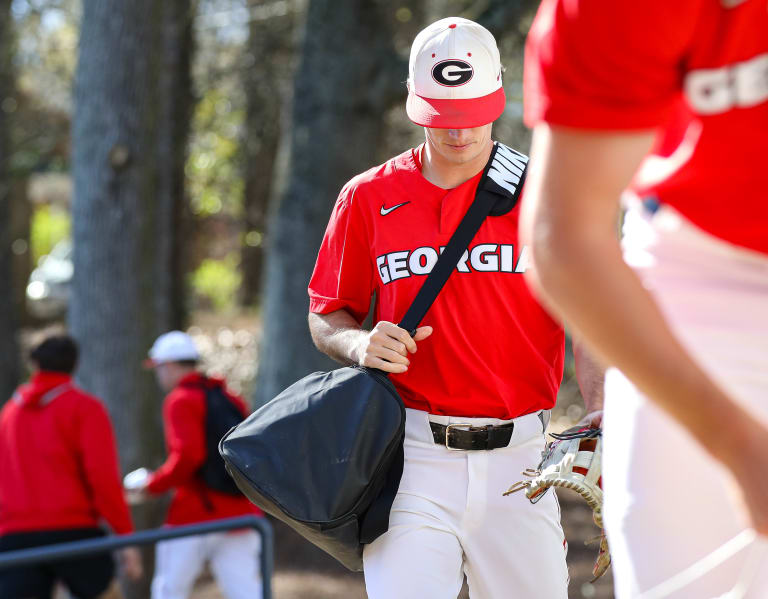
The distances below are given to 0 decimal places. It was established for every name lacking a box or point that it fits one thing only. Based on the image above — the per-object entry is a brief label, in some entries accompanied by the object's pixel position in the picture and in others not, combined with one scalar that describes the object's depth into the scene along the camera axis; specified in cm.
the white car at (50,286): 4781
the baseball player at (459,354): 627
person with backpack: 1352
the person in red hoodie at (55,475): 1248
